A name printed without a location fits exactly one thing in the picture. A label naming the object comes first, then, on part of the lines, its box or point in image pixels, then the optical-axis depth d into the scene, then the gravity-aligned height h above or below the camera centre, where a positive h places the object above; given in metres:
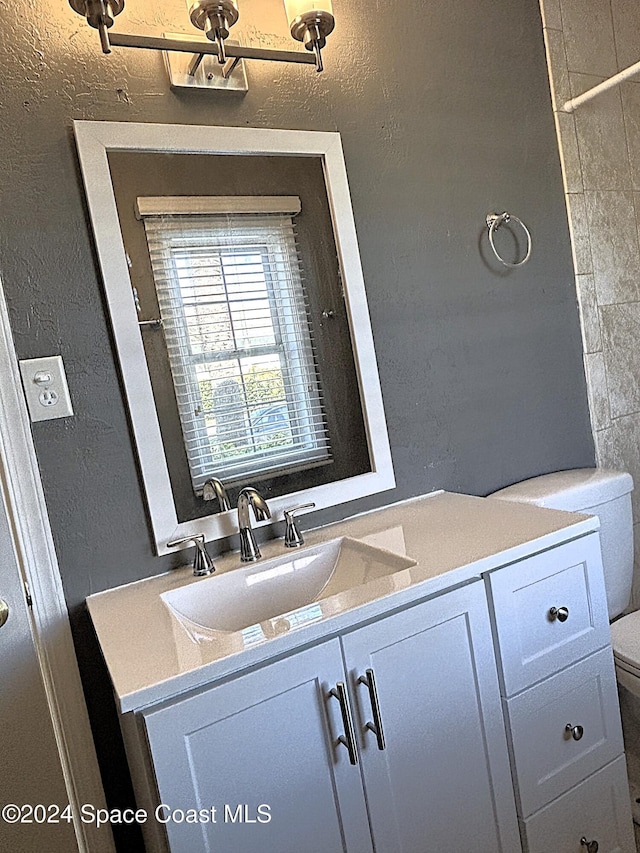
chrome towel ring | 1.77 +0.32
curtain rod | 1.64 +0.63
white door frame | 1.20 -0.37
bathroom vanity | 0.95 -0.57
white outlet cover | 1.24 +0.04
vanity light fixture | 1.19 +0.72
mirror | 1.33 +0.14
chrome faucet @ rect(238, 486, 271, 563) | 1.36 -0.32
